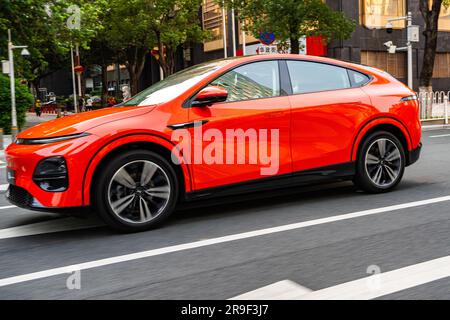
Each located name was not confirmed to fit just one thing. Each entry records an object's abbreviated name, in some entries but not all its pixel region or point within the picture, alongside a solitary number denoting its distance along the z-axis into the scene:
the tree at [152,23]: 34.59
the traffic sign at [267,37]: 17.92
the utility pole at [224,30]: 38.25
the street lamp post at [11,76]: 15.71
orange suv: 4.76
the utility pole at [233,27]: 37.62
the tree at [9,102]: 18.05
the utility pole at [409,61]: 20.03
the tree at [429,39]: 20.57
